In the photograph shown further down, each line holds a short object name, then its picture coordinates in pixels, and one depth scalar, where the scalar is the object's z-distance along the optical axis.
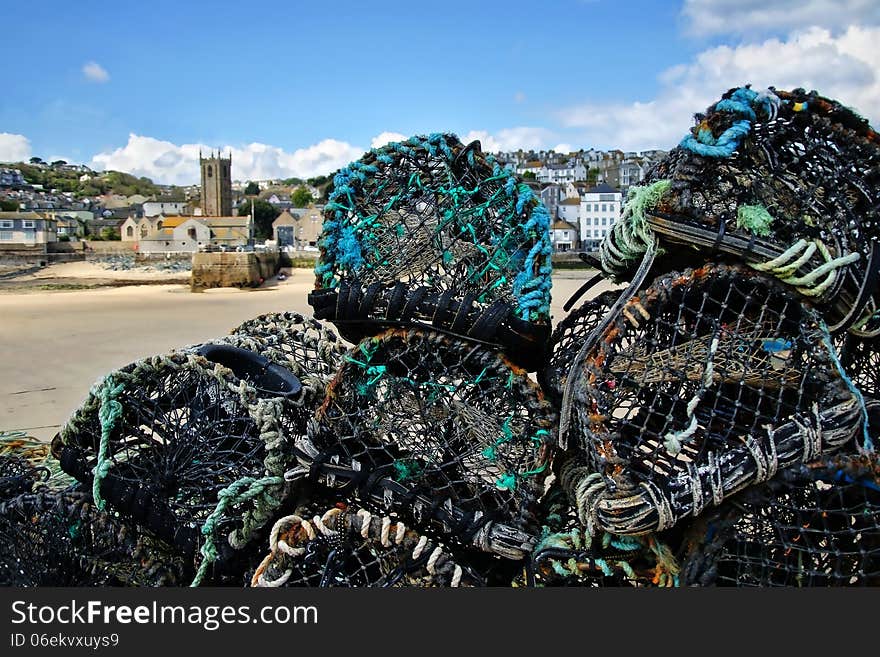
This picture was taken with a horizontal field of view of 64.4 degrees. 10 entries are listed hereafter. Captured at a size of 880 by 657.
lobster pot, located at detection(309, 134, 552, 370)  1.91
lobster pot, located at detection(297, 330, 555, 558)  1.90
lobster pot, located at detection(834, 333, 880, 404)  2.05
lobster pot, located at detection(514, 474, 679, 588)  1.69
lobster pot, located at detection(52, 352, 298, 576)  1.90
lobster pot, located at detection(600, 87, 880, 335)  1.74
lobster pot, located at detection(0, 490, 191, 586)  2.01
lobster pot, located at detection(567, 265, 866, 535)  1.56
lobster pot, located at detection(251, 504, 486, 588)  1.68
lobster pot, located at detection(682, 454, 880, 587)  1.63
